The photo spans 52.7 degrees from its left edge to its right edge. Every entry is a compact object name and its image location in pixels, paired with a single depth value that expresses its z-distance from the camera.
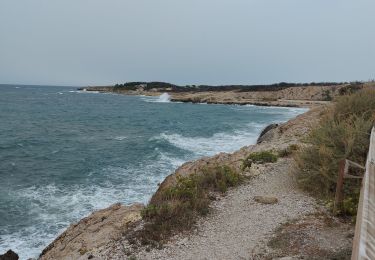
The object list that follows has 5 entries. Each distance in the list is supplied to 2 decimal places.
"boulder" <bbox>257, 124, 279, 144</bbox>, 20.85
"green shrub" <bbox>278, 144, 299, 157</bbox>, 12.70
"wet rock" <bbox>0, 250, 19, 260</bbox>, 9.51
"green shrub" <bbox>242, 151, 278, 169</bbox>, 11.75
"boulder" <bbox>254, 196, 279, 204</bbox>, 8.66
